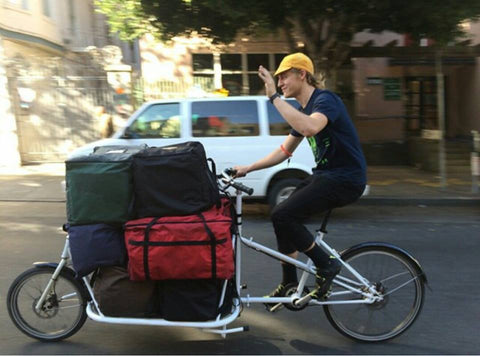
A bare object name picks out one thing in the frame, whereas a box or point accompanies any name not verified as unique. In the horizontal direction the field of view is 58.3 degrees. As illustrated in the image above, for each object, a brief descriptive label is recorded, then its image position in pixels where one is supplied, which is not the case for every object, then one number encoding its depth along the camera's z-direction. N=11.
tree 7.41
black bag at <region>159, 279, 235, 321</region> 2.77
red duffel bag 2.66
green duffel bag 2.74
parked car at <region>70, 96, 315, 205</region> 6.80
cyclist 2.88
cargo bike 3.05
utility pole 8.98
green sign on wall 14.07
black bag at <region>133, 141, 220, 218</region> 2.73
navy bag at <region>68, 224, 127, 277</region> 2.73
